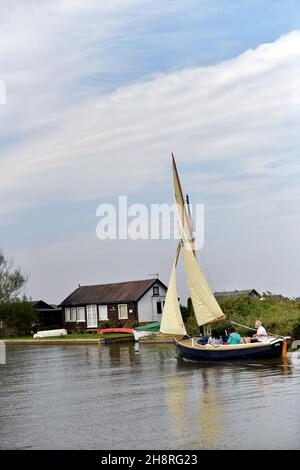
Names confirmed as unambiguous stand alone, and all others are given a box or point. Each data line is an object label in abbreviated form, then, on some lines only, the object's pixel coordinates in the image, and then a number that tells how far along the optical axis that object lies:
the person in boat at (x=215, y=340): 31.75
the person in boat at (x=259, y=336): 31.18
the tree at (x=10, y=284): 69.50
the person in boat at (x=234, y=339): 31.48
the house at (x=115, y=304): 61.47
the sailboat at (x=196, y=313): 30.33
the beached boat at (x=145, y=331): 51.78
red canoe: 57.82
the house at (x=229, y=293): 49.79
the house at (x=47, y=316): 71.62
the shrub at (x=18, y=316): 66.50
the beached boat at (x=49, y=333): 62.06
